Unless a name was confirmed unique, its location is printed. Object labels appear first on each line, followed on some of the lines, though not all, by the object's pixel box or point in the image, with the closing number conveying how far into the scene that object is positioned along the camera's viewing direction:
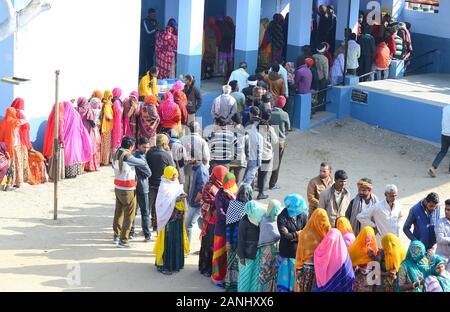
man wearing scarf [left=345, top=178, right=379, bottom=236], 10.73
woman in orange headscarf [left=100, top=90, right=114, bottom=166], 15.20
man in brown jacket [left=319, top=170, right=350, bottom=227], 10.91
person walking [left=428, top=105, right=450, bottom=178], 15.70
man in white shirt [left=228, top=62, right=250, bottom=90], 17.28
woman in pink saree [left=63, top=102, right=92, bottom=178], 14.52
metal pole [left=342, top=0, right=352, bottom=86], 19.23
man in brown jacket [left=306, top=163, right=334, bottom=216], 11.34
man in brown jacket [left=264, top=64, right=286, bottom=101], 16.92
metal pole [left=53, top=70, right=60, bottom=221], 12.66
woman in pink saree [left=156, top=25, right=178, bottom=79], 18.70
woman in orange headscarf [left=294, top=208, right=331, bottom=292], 9.46
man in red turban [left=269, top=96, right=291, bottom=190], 14.53
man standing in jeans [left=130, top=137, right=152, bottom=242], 11.95
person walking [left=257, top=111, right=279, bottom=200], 14.12
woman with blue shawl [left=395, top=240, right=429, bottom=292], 9.12
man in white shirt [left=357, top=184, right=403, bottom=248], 10.58
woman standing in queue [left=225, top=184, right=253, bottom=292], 10.49
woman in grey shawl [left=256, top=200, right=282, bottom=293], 10.07
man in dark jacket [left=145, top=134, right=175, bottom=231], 12.18
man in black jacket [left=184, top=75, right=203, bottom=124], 16.23
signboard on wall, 18.95
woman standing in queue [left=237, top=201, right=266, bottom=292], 10.10
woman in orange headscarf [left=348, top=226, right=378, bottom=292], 9.40
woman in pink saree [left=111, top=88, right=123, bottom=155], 15.34
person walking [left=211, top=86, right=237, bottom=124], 15.81
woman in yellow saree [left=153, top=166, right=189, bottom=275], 11.13
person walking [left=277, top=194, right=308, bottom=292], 9.95
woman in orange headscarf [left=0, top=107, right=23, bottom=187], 13.81
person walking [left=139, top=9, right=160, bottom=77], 19.47
